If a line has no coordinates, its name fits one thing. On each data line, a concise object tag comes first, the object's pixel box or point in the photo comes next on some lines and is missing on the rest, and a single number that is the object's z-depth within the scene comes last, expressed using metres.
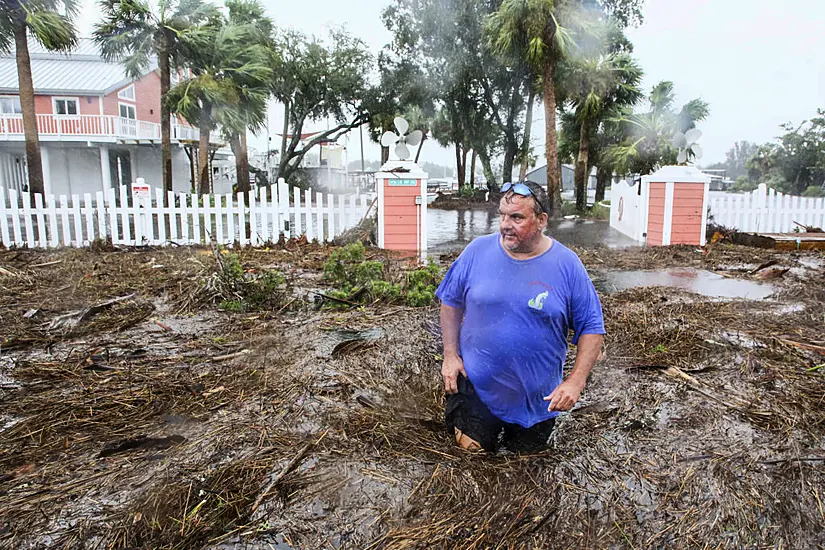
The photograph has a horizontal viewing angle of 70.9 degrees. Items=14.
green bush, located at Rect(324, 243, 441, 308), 6.08
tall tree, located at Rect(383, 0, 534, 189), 27.45
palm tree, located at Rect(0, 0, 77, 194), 14.42
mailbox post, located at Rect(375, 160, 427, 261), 10.98
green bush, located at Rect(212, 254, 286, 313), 5.95
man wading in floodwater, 2.63
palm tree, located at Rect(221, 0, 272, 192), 19.12
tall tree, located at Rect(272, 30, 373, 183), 29.62
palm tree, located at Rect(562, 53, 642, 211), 21.69
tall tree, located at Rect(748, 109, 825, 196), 36.41
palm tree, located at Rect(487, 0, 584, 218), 17.70
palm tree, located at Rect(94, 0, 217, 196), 17.72
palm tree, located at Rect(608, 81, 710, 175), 21.75
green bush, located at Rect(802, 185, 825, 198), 34.47
